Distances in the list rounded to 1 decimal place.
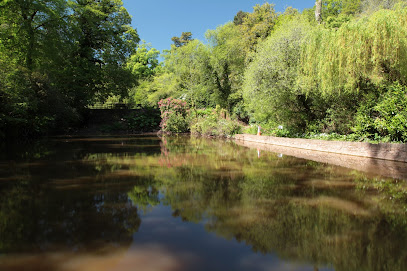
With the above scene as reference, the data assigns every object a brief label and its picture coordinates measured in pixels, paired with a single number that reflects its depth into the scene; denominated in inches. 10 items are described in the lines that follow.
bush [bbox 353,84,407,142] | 336.2
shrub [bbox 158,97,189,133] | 1026.1
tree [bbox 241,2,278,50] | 1063.6
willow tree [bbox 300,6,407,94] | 350.0
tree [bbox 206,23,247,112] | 1003.9
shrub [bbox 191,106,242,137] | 821.6
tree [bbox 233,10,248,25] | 2255.0
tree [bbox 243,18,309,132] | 547.2
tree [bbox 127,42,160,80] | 1910.7
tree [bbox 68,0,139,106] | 991.0
